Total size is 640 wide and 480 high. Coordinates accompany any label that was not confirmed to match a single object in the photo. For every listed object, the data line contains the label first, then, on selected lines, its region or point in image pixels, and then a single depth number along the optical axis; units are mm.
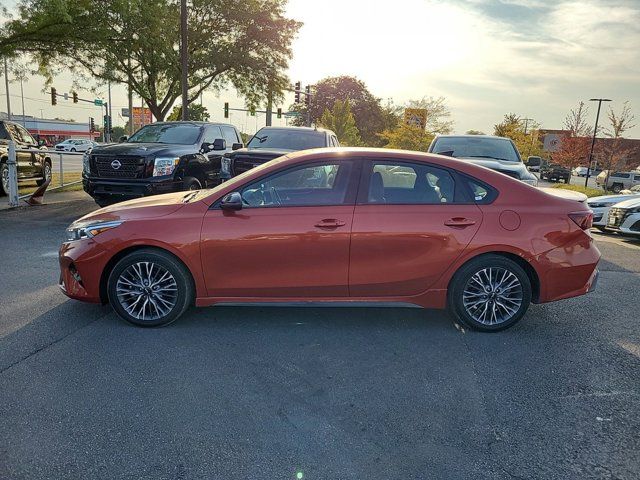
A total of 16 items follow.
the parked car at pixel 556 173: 43991
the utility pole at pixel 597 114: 31547
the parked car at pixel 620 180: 37656
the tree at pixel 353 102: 66062
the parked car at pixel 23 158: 12641
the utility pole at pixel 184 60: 18734
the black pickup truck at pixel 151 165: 9711
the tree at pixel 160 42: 15234
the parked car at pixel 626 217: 10570
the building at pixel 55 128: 89688
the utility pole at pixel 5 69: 16228
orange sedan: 4410
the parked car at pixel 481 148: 9812
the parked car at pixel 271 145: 9711
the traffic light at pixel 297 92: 33731
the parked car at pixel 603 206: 11844
